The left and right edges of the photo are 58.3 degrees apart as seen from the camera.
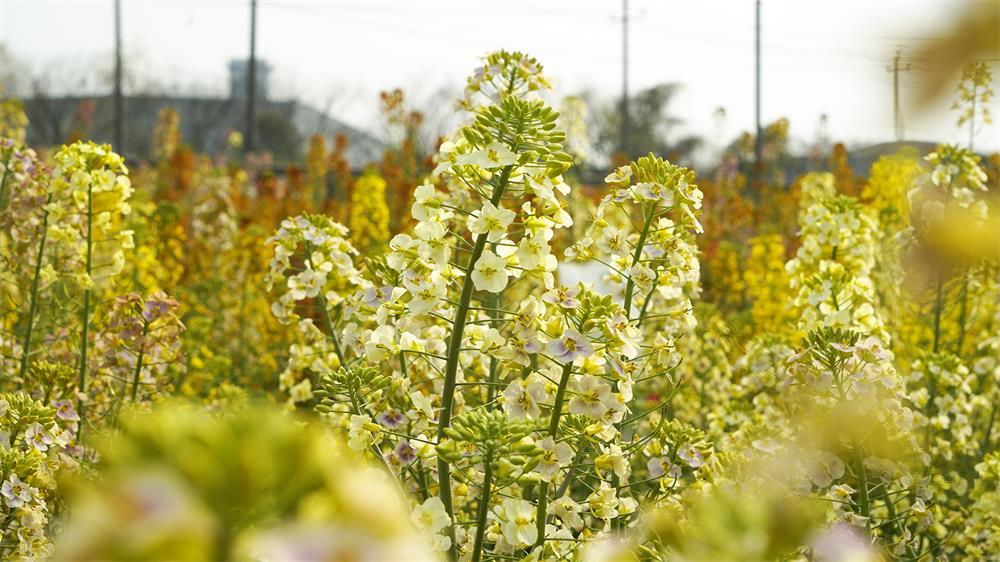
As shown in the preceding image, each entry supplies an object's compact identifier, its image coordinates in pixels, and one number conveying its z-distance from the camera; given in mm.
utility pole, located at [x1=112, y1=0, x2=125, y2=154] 21406
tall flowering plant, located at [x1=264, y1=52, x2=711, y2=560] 1644
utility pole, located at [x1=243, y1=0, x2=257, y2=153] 18948
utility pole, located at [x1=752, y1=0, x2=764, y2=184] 19620
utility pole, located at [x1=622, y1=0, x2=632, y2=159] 22719
